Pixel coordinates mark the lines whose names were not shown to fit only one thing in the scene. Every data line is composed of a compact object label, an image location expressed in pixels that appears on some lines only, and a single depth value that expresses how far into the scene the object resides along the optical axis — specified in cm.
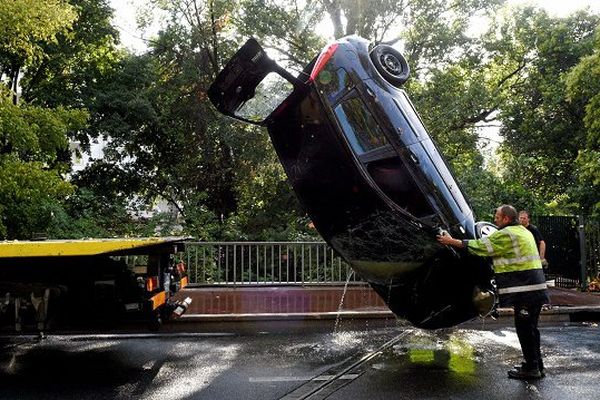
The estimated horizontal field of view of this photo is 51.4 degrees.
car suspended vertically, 602
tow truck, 611
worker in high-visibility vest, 559
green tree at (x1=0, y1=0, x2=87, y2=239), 977
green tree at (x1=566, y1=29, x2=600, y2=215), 1416
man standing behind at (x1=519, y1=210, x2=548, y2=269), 923
